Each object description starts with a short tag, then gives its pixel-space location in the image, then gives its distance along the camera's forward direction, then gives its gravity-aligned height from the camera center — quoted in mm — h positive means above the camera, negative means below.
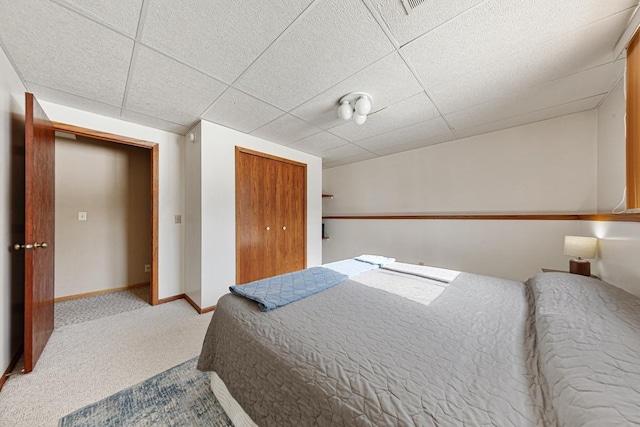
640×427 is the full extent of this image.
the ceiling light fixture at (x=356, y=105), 1973 +996
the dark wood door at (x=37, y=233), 1519 -133
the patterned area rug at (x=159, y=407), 1192 -1123
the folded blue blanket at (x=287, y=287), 1255 -483
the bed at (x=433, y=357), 584 -522
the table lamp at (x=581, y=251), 1799 -326
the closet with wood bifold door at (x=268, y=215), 2907 -15
